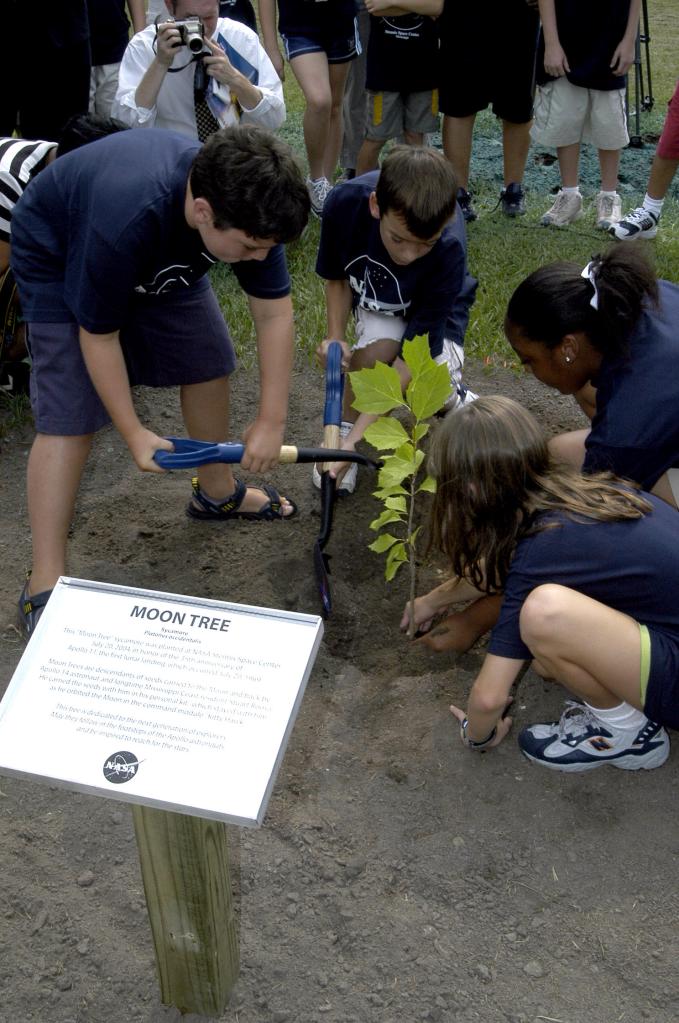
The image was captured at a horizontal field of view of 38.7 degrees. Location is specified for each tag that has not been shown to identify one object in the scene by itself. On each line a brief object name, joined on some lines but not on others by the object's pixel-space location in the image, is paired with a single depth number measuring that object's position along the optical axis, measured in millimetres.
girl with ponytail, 2266
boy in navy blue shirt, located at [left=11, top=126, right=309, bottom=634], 2049
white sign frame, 1370
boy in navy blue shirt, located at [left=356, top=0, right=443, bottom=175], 4715
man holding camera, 3744
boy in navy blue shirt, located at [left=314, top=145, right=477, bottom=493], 2607
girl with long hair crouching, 1967
